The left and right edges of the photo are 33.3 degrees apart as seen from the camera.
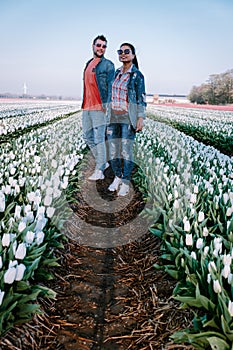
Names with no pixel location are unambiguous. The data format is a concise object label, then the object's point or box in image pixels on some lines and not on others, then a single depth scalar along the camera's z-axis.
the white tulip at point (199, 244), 2.34
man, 5.16
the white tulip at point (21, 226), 2.37
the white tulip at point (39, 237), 2.32
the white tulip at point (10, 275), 1.85
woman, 4.49
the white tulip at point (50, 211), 2.79
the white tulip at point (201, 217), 2.69
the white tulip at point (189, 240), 2.41
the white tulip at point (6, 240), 2.14
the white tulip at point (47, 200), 3.01
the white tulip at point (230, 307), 1.71
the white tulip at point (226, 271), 1.92
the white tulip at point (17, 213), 2.60
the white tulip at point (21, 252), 2.03
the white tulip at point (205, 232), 2.50
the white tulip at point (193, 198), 3.03
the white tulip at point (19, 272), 1.91
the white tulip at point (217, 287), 1.83
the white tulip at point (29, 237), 2.27
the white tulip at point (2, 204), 2.77
